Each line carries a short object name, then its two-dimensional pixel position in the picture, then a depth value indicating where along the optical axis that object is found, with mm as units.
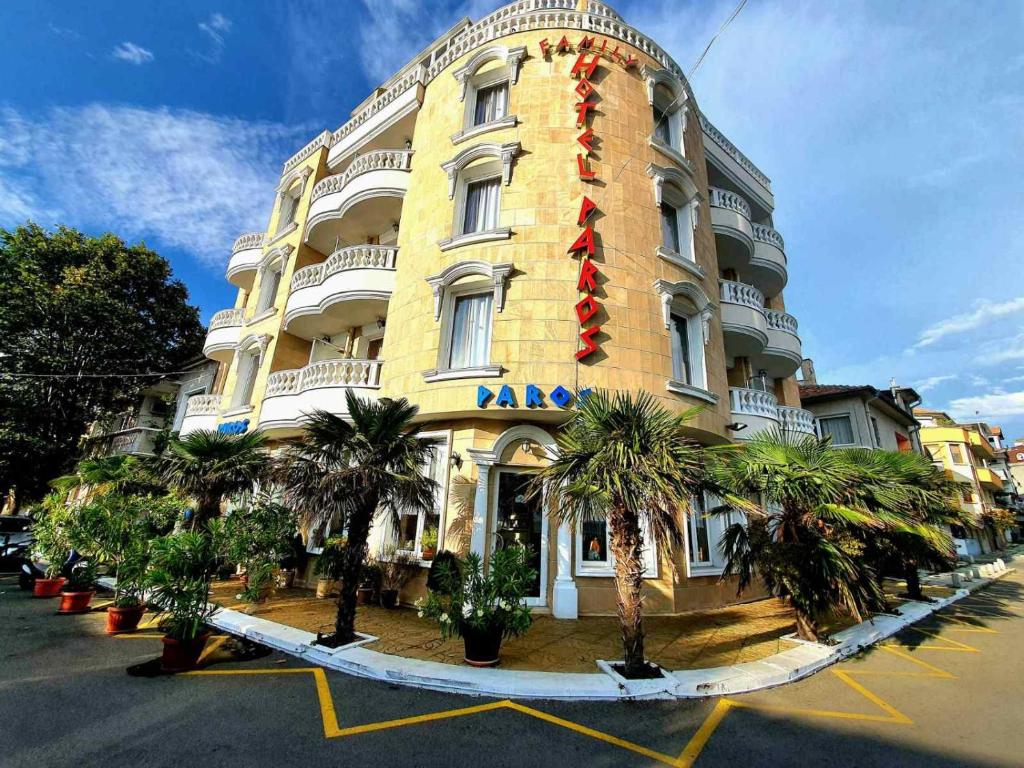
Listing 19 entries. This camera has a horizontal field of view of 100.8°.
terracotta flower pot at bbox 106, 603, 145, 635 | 8219
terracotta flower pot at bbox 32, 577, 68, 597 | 11633
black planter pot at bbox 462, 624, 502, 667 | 6496
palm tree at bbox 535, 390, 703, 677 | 6195
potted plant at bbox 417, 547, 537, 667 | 6469
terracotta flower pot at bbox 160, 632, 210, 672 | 6234
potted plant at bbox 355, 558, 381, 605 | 10688
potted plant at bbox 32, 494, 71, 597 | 9953
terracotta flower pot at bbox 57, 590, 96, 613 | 9703
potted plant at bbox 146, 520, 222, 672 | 6250
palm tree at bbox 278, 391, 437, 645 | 7504
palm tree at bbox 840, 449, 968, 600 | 8547
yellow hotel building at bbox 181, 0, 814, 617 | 10727
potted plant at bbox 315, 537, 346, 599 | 10188
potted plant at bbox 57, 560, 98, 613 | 9719
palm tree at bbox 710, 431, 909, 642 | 7566
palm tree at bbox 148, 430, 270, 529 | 11320
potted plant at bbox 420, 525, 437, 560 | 10516
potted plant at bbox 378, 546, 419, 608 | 10609
